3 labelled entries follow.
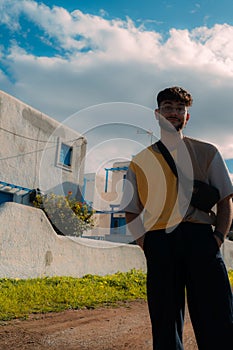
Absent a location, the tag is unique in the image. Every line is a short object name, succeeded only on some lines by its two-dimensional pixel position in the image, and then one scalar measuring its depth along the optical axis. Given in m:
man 2.05
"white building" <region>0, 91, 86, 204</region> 12.30
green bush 11.24
